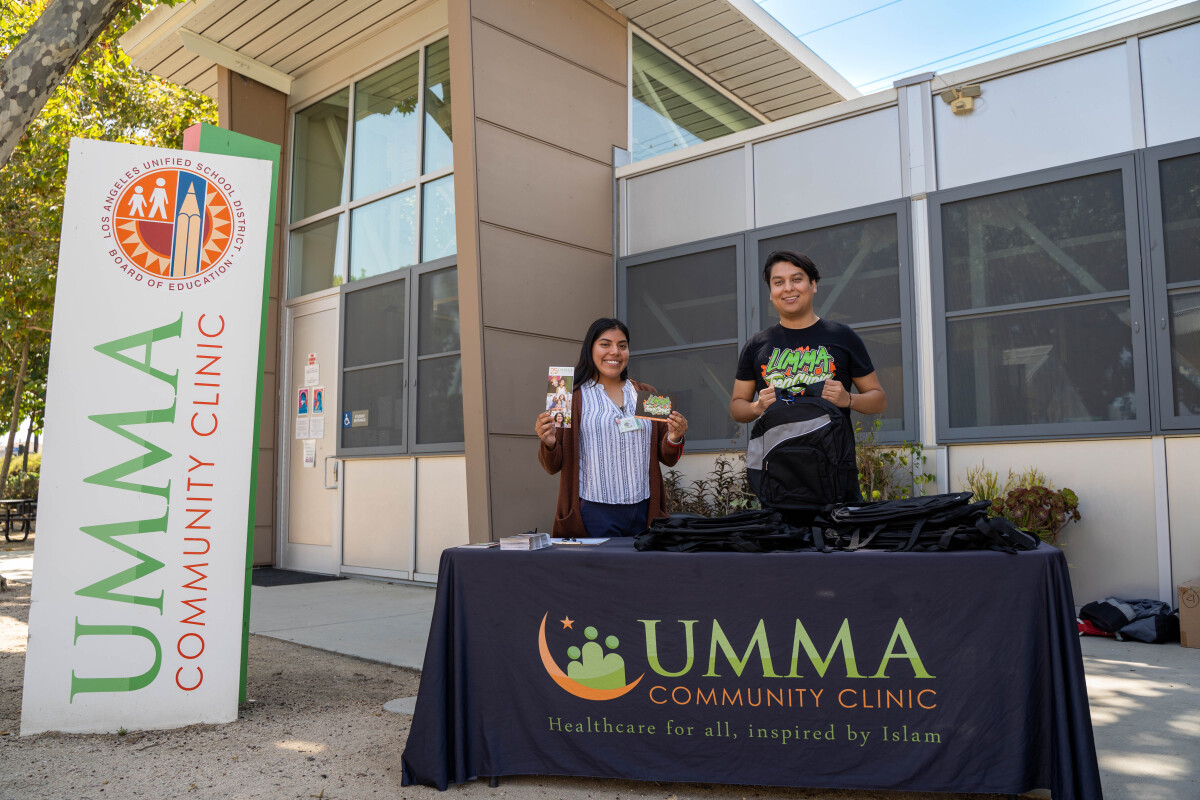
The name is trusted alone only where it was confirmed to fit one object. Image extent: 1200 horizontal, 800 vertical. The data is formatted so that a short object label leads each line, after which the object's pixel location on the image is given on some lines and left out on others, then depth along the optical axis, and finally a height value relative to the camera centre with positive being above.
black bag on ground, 4.39 -0.72
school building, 4.85 +1.78
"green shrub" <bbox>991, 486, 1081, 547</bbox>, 4.68 -0.15
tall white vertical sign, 3.15 +0.11
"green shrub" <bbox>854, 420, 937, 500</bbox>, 5.39 +0.07
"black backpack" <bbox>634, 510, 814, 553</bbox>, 2.46 -0.16
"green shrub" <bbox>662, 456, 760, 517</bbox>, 5.98 -0.08
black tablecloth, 2.22 -0.54
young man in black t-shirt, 3.13 +0.49
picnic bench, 12.46 -0.54
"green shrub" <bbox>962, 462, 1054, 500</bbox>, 4.98 +0.01
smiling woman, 3.24 +0.08
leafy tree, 10.11 +4.34
